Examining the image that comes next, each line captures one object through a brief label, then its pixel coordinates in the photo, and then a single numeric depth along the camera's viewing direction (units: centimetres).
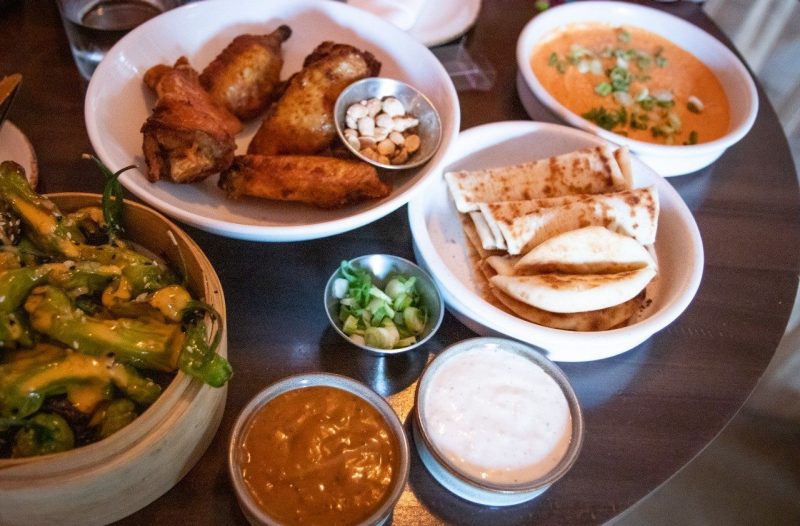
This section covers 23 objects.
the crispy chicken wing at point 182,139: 38
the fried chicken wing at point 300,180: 40
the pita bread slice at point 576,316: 38
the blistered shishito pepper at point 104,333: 28
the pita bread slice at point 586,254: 40
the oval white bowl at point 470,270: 37
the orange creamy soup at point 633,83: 55
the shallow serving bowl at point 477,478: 32
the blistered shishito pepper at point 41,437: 27
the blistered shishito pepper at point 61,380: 27
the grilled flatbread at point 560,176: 45
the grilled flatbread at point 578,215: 42
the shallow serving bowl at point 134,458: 26
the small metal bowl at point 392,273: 37
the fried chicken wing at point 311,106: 43
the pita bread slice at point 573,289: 37
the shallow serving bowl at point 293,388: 29
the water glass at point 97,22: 48
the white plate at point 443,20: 56
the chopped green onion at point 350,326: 37
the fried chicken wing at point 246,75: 45
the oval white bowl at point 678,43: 49
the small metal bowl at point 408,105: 44
